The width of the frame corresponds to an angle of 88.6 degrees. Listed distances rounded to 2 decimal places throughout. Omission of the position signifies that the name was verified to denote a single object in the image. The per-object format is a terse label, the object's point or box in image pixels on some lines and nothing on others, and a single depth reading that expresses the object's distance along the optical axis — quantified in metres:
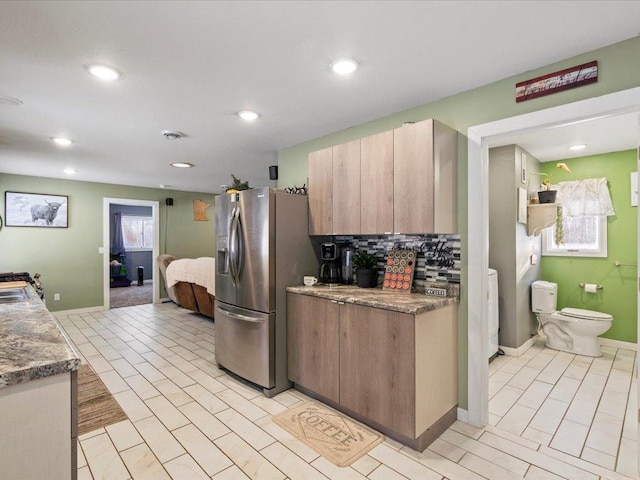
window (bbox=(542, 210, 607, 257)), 4.14
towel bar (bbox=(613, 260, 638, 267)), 3.92
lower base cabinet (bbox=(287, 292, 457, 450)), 2.05
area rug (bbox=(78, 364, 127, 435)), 2.39
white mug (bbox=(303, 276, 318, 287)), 2.97
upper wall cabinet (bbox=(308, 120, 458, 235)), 2.25
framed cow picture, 5.34
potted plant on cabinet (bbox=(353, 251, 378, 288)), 2.86
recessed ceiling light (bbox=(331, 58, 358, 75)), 2.00
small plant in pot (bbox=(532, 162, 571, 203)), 4.00
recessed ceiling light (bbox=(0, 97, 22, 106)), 2.50
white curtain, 4.06
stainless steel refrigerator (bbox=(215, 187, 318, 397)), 2.82
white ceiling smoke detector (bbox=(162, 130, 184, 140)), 3.33
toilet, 3.68
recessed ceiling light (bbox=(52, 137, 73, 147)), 3.52
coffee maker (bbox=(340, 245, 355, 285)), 3.06
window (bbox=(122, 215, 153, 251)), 10.05
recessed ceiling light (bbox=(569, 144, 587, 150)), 3.84
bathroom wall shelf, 3.97
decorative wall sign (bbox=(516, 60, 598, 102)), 1.91
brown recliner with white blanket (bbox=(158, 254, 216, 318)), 5.03
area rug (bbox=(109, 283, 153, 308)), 6.95
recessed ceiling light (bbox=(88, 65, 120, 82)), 2.05
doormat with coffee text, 2.06
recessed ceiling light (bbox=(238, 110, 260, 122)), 2.82
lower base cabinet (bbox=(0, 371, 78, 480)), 0.98
